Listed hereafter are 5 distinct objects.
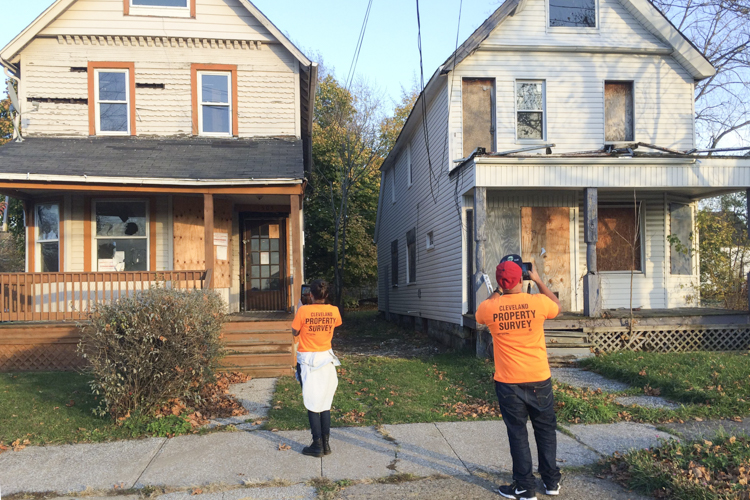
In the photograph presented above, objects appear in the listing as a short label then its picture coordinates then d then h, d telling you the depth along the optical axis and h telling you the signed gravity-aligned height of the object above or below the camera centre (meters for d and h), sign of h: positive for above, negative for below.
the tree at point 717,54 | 18.27 +7.20
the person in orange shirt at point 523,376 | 4.32 -0.92
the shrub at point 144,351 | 6.43 -1.03
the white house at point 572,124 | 12.41 +3.03
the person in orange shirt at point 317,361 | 5.38 -0.99
